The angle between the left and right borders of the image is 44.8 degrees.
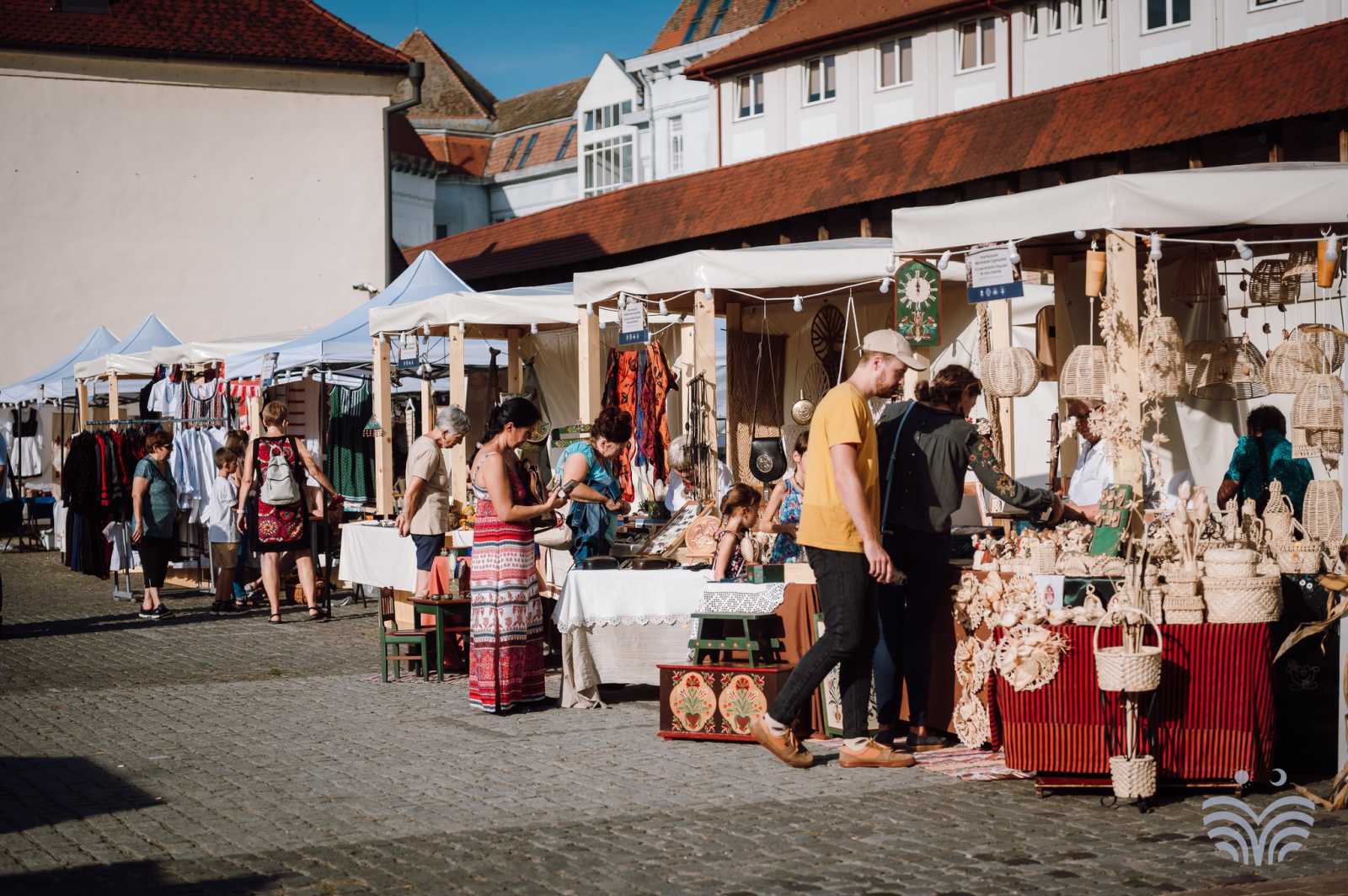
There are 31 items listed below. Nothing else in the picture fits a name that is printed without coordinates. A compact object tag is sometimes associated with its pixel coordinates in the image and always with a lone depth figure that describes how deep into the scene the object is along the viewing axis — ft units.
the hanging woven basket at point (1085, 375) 32.48
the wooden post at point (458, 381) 45.21
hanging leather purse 40.47
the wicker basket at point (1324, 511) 26.91
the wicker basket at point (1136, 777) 20.92
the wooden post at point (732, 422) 43.34
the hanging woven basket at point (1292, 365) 30.42
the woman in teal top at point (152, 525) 47.06
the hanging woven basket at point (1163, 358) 25.23
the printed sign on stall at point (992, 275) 28.30
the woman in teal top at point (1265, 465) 31.32
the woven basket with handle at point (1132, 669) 20.67
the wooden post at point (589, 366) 39.88
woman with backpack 44.11
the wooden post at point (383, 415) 48.39
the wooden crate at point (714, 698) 26.22
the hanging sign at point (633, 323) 37.86
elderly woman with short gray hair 38.06
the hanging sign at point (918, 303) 31.30
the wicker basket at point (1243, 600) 21.57
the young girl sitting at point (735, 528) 29.53
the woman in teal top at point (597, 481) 33.37
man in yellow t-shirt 22.99
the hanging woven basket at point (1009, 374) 32.68
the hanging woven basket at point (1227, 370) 33.19
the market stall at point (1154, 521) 21.44
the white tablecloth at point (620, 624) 29.84
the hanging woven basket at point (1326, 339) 30.04
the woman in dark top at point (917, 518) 24.62
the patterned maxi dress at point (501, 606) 28.99
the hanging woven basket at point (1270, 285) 33.73
